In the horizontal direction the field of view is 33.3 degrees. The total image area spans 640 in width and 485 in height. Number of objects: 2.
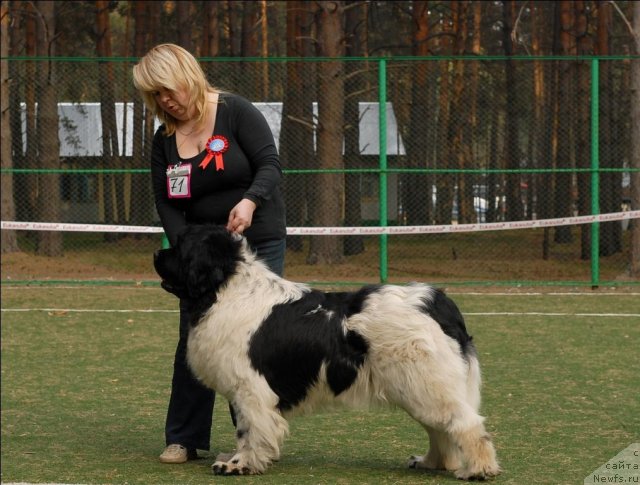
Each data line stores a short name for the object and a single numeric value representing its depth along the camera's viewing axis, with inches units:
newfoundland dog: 193.2
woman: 209.6
